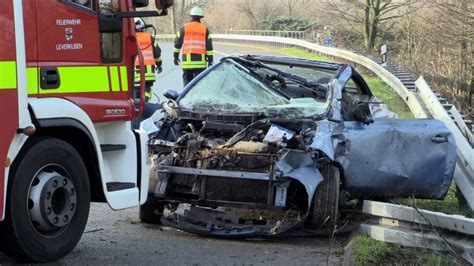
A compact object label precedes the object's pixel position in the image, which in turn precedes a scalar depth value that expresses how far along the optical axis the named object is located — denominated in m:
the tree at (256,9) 56.84
